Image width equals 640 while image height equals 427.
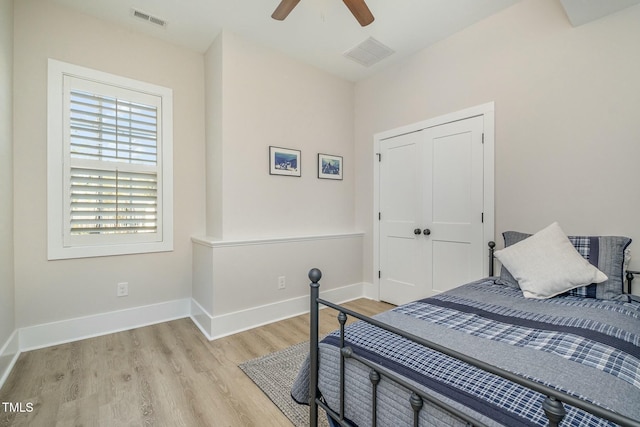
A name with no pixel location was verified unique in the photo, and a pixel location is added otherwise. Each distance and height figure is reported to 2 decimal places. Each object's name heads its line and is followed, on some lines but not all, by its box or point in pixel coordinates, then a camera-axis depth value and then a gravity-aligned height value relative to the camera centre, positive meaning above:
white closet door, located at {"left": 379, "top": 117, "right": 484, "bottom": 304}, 2.76 +0.04
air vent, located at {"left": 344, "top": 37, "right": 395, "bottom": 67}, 3.01 +1.79
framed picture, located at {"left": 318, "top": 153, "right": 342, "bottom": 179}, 3.56 +0.60
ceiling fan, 2.01 +1.48
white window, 2.47 +0.45
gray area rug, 1.65 -1.13
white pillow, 1.75 -0.33
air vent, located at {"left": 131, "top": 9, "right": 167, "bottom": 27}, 2.56 +1.80
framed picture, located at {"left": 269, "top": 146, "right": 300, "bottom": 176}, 3.14 +0.59
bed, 0.80 -0.52
